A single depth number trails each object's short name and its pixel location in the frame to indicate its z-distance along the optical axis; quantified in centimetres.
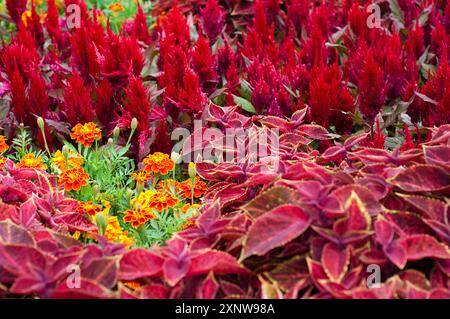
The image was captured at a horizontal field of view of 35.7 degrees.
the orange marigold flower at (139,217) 240
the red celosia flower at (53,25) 386
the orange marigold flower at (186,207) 256
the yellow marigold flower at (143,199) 248
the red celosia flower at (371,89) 293
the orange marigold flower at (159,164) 268
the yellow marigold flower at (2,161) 269
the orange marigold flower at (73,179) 255
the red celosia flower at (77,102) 303
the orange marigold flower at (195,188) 271
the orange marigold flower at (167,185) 270
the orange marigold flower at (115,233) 229
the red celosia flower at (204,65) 322
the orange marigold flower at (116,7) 505
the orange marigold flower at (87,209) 244
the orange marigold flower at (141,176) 267
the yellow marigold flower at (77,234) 234
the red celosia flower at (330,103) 292
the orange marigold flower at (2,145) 286
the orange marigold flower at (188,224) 245
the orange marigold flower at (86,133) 282
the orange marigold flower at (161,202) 246
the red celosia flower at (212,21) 392
